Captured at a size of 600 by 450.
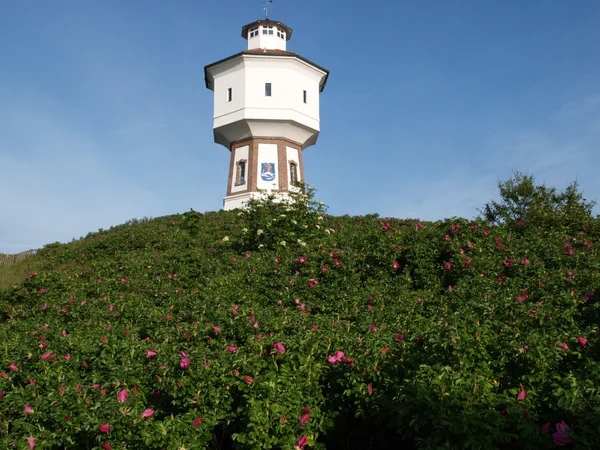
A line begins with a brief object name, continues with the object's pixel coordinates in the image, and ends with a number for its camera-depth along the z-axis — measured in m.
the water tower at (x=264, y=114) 29.92
